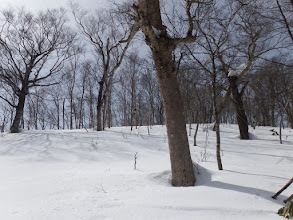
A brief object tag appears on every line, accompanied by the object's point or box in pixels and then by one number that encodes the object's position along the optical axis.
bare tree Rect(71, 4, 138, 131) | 10.88
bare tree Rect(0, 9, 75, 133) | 10.63
